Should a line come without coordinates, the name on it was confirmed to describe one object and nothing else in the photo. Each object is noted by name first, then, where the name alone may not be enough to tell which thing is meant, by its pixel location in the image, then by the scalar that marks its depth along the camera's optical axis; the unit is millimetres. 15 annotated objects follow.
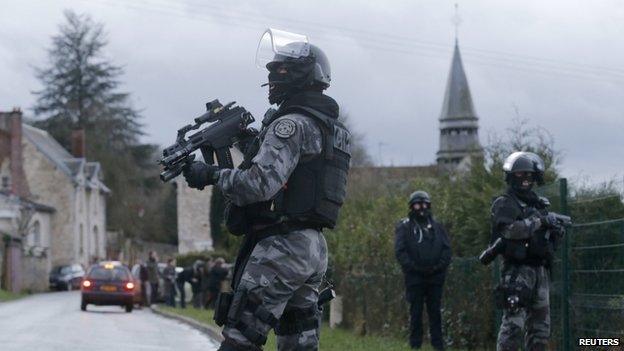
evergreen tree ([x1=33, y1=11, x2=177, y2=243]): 86062
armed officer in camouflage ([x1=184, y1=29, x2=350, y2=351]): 7172
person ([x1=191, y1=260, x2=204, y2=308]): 38250
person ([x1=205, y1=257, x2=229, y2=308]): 34625
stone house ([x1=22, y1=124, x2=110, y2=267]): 81500
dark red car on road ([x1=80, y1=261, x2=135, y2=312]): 35375
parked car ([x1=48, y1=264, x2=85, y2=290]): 68688
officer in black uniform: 14562
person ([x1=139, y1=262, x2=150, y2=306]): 40844
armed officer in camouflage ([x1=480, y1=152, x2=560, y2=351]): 10547
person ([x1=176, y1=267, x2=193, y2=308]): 38203
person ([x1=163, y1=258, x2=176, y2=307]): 40062
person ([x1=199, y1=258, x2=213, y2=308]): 36438
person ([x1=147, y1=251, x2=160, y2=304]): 40750
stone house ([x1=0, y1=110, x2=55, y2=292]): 58250
